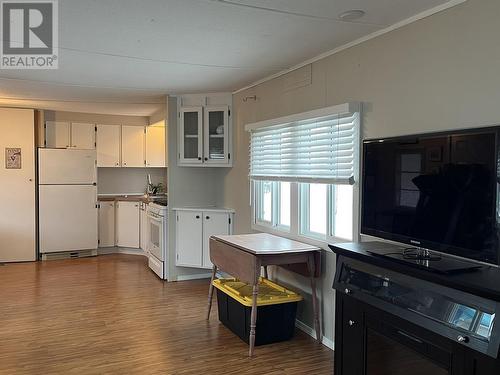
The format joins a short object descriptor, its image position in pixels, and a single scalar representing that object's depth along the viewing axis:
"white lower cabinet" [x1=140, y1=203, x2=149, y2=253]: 6.67
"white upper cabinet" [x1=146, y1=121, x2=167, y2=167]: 7.34
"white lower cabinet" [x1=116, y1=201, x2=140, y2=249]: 7.03
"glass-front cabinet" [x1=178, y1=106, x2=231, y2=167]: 5.25
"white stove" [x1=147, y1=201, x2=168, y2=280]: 5.44
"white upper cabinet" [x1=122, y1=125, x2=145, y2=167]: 7.21
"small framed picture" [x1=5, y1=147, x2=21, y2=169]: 6.23
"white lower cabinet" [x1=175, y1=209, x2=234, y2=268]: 5.24
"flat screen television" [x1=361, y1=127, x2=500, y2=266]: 1.97
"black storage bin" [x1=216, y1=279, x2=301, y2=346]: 3.47
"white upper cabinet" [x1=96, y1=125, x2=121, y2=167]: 7.05
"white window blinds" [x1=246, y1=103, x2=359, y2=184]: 3.19
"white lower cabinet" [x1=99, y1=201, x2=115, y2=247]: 7.05
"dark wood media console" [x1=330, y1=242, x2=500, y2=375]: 1.78
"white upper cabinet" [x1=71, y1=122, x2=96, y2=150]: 6.88
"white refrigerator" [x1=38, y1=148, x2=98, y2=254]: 6.47
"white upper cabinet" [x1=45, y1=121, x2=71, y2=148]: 6.72
